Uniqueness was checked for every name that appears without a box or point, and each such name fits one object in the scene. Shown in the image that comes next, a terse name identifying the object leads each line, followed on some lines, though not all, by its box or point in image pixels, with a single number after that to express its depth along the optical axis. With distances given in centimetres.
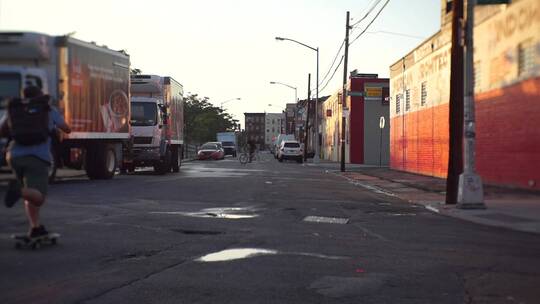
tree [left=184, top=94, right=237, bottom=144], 7630
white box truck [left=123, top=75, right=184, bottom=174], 2294
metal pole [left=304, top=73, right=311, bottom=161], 5572
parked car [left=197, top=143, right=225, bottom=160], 5200
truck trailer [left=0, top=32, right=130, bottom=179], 1520
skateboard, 697
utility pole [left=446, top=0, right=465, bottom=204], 1341
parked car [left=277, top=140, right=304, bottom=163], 5212
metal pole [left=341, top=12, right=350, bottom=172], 3172
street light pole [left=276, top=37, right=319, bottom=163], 4526
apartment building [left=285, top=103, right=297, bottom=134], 14725
